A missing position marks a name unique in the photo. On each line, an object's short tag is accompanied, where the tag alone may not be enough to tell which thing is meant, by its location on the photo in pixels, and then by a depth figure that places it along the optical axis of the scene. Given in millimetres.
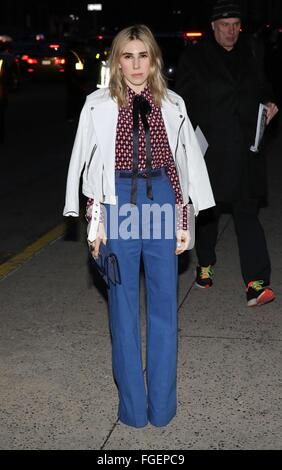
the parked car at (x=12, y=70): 26859
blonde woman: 3842
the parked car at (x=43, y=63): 32719
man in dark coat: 5758
